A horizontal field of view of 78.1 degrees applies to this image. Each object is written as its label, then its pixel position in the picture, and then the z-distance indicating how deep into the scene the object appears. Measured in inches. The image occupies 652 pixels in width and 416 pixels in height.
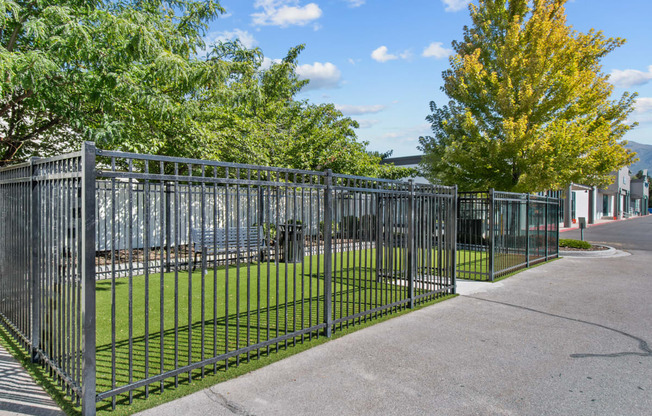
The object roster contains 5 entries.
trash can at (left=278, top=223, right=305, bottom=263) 455.2
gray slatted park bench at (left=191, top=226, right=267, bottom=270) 379.6
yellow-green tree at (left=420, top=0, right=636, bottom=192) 530.0
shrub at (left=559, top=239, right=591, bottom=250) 586.7
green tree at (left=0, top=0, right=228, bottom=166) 245.4
